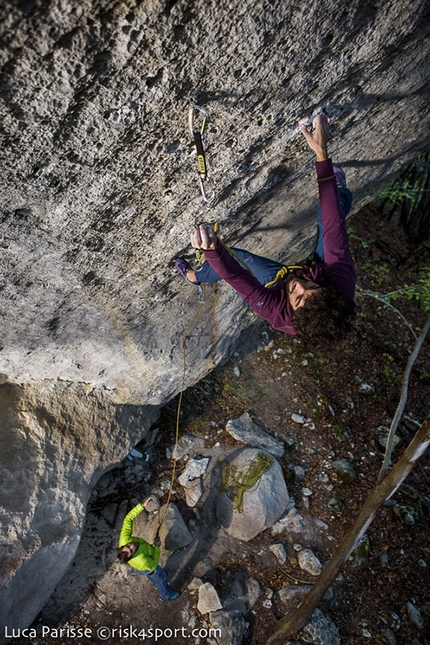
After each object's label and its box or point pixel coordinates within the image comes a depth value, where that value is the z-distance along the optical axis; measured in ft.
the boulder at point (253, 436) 18.53
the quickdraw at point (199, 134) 6.66
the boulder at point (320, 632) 14.06
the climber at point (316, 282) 7.69
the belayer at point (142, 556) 13.12
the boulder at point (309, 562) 15.81
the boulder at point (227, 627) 13.66
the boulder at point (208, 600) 14.27
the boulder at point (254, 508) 16.29
